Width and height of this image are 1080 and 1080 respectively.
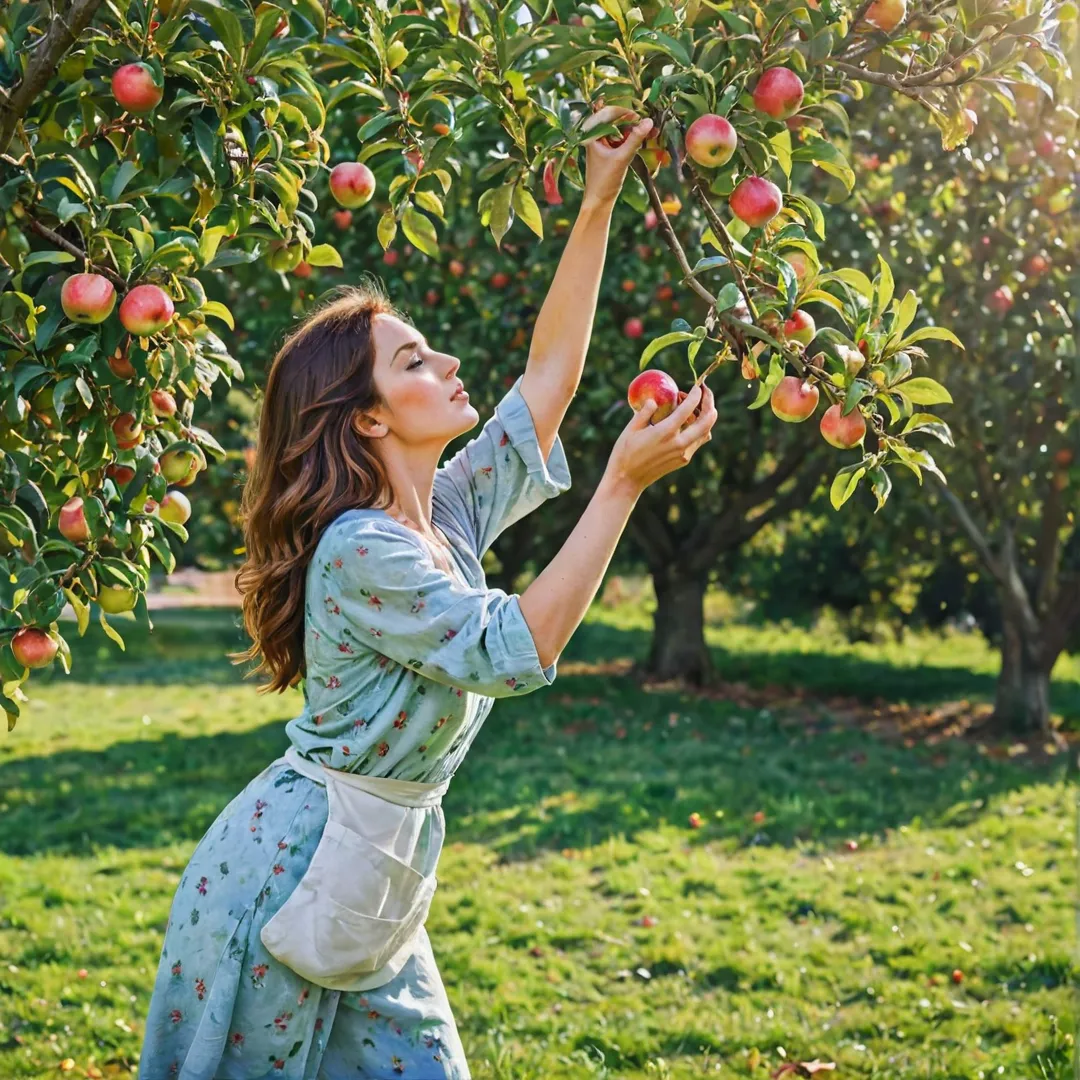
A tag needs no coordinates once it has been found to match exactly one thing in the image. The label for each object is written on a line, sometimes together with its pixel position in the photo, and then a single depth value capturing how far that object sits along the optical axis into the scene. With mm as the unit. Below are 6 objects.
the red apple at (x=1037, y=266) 6410
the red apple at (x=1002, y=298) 6121
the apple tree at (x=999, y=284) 6180
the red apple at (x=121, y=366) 2389
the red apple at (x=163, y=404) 2641
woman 1917
